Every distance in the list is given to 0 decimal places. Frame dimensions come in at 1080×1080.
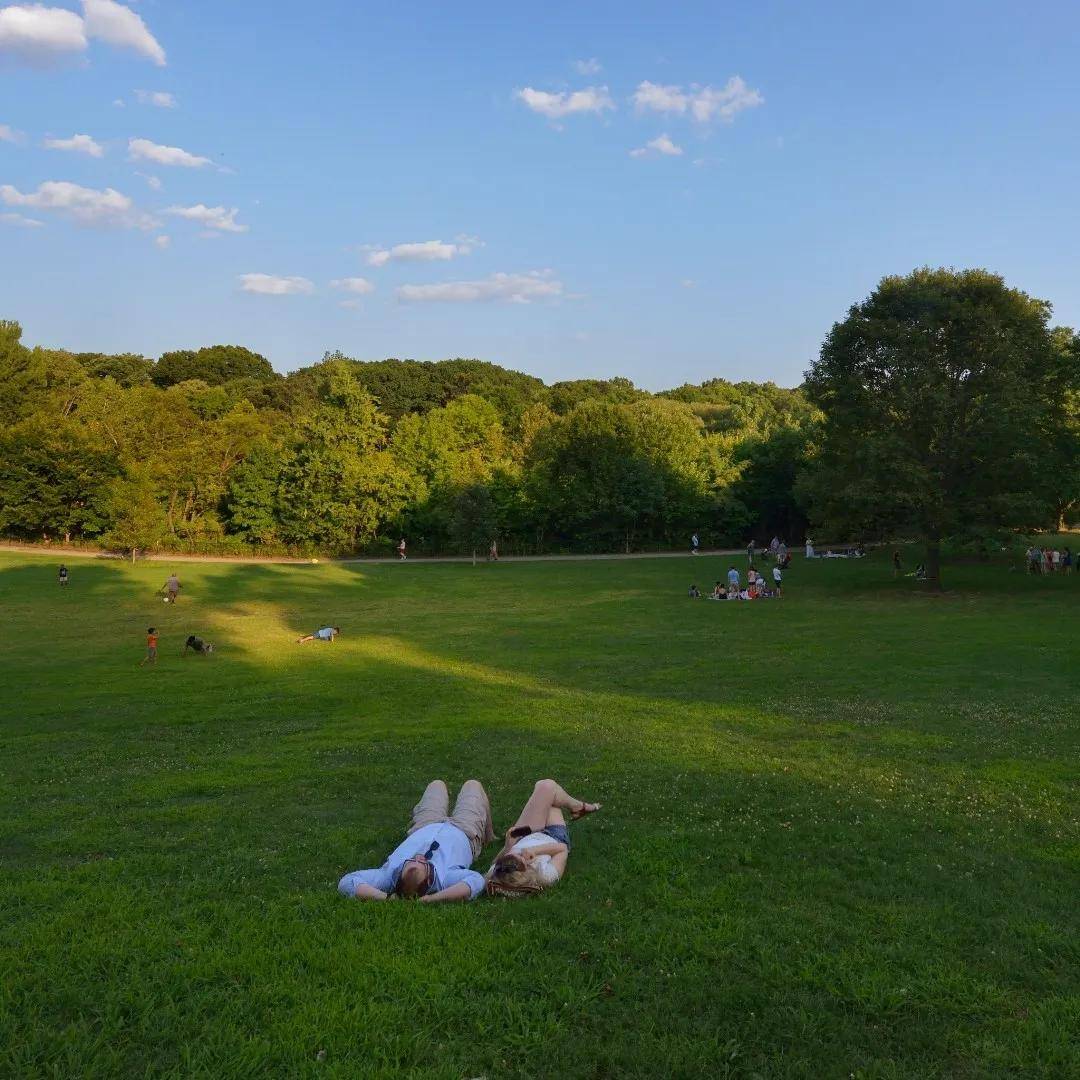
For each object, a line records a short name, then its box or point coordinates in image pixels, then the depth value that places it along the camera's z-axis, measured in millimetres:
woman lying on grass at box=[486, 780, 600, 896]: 5664
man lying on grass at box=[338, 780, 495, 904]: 5637
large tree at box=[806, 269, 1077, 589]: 29297
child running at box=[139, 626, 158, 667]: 18859
